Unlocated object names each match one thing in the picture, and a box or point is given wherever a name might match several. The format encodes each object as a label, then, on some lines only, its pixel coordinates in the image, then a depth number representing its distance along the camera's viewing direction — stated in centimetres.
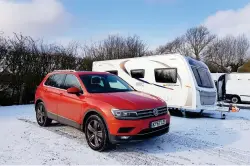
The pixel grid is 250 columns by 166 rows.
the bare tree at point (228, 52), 3527
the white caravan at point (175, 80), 736
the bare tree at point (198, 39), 3864
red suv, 381
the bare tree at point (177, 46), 3671
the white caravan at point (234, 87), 1326
